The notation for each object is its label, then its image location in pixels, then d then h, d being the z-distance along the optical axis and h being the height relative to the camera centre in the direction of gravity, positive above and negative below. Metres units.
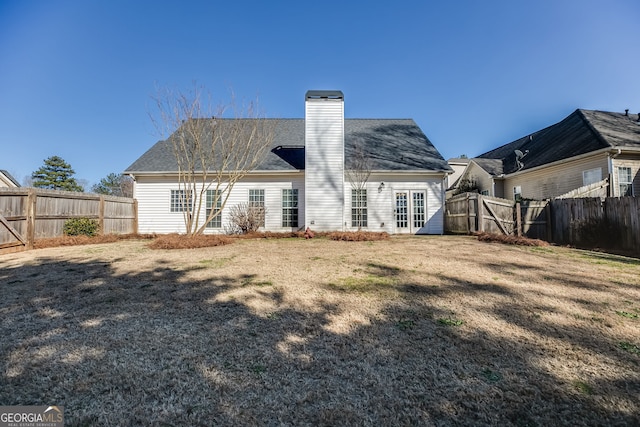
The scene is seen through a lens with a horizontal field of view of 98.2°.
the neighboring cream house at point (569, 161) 11.81 +2.90
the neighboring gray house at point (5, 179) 18.18 +2.93
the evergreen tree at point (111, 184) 44.35 +6.08
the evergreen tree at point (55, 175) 33.56 +5.77
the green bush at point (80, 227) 10.04 -0.18
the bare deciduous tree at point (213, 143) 10.40 +3.44
